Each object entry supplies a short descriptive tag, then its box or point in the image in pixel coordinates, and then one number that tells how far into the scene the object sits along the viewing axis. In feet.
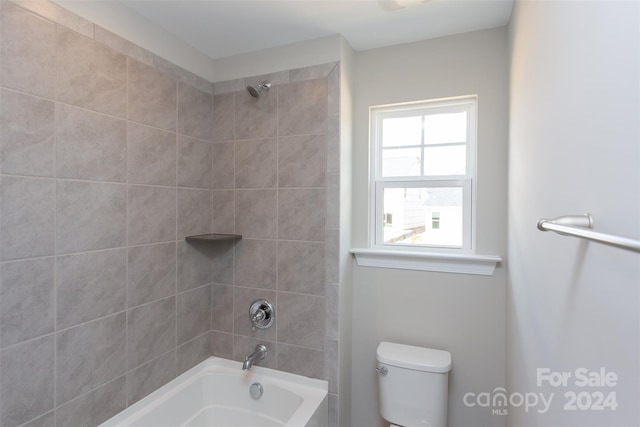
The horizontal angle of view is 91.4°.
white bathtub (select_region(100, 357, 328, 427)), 5.50
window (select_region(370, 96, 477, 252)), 6.10
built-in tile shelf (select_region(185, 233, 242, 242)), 6.29
